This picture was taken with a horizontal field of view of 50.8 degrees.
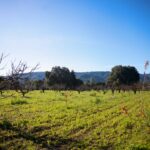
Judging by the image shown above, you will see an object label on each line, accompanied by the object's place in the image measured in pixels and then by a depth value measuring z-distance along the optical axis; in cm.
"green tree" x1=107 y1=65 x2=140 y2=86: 5651
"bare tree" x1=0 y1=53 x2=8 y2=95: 643
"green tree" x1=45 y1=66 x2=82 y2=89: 5402
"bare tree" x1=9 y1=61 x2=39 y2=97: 622
